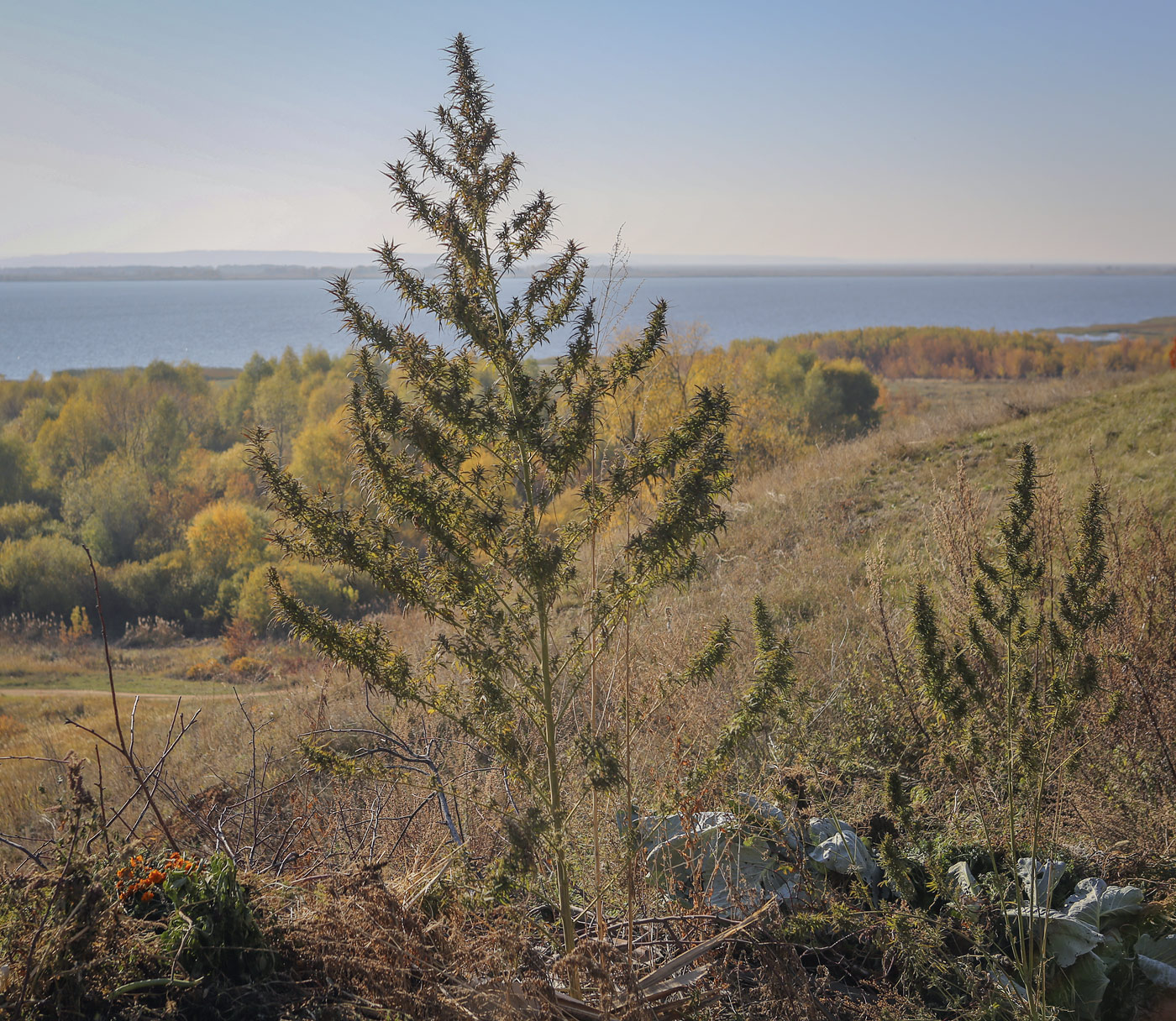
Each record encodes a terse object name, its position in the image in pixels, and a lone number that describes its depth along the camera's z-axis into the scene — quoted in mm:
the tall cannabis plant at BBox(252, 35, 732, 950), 2619
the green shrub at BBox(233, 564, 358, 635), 37125
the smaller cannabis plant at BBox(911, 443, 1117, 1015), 2744
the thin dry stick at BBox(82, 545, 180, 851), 2668
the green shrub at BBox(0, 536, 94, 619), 40688
